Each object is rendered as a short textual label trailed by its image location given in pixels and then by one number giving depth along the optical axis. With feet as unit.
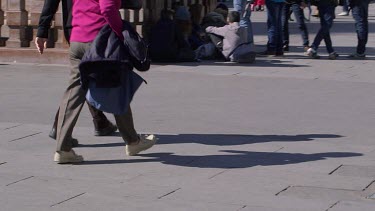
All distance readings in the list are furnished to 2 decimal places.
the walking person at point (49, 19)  28.02
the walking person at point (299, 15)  58.09
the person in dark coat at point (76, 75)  26.58
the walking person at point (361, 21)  56.54
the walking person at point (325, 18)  56.08
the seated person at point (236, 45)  53.78
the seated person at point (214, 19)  59.00
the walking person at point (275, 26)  57.52
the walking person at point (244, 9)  56.68
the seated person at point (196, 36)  57.31
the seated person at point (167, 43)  52.90
